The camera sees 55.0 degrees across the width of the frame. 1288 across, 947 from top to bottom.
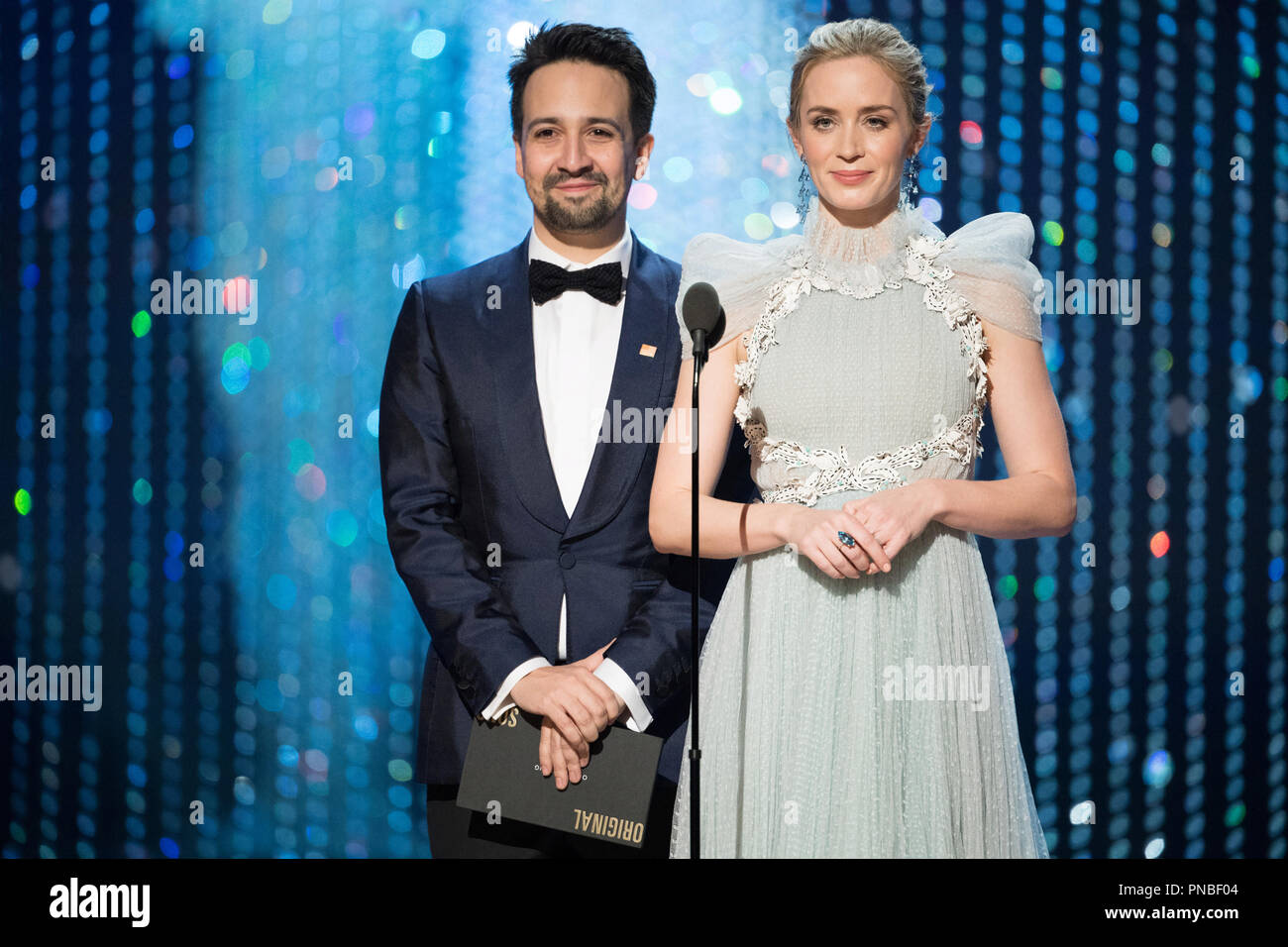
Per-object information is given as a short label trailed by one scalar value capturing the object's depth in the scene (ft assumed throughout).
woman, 6.70
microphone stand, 6.56
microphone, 6.79
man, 7.58
